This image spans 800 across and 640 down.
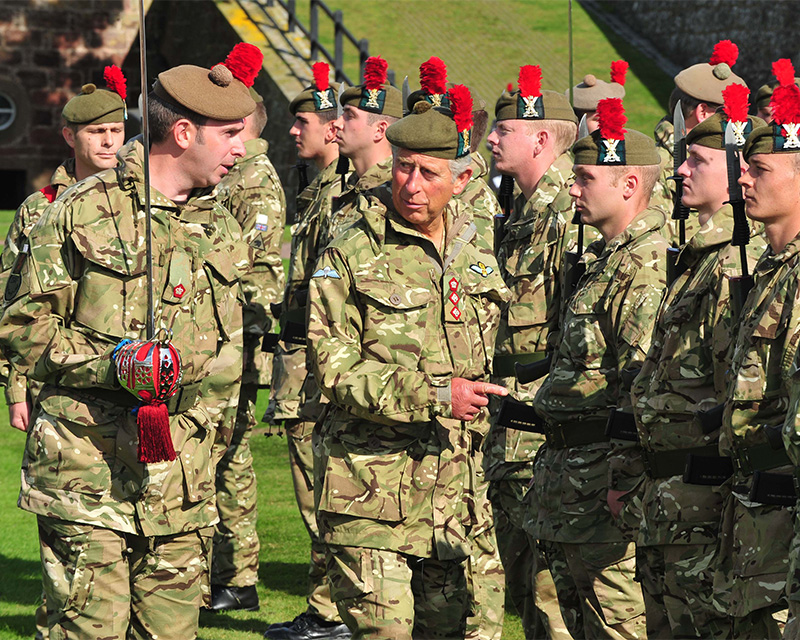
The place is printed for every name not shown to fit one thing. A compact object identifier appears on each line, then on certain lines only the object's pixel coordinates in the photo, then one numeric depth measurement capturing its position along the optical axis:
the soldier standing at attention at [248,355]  15.12
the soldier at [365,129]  14.59
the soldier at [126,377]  9.45
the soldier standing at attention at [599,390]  10.92
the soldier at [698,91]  15.74
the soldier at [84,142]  13.91
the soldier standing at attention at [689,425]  9.37
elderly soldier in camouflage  9.66
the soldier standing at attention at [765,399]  8.22
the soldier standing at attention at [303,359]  13.96
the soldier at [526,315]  12.92
